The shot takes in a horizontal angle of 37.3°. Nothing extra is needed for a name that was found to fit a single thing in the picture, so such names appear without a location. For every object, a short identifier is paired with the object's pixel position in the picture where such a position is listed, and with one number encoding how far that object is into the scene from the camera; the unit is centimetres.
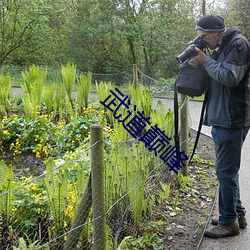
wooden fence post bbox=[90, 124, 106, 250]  234
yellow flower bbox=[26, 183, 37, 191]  316
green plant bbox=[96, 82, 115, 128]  687
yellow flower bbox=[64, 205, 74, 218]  282
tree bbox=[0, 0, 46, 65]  1563
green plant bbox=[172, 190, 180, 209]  386
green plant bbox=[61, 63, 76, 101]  739
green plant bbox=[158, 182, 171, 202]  374
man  281
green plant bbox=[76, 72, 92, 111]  720
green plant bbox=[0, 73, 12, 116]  685
